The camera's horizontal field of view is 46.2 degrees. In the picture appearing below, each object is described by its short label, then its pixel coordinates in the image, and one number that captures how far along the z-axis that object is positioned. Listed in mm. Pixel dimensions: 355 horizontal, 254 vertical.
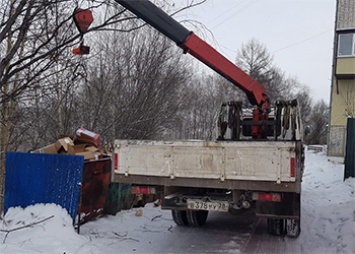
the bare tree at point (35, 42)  4582
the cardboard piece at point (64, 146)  7988
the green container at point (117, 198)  8164
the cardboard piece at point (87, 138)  8648
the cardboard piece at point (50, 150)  7948
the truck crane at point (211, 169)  5578
